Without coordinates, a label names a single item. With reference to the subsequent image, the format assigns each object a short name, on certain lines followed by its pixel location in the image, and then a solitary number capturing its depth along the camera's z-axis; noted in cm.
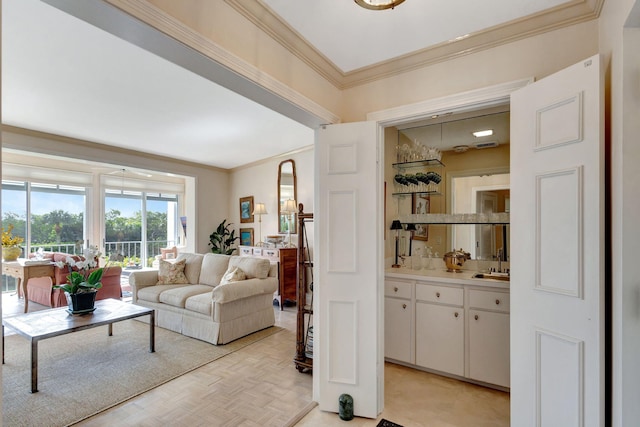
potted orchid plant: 325
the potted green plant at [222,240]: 696
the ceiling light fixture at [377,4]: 162
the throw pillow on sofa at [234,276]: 400
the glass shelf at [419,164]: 346
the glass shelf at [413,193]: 347
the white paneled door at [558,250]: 152
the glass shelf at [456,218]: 310
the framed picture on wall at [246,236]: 688
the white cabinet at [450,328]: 262
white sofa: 365
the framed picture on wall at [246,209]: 691
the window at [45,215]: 609
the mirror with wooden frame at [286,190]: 600
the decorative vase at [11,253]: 530
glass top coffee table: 269
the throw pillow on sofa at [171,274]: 460
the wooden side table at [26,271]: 472
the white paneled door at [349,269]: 232
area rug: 243
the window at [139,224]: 732
